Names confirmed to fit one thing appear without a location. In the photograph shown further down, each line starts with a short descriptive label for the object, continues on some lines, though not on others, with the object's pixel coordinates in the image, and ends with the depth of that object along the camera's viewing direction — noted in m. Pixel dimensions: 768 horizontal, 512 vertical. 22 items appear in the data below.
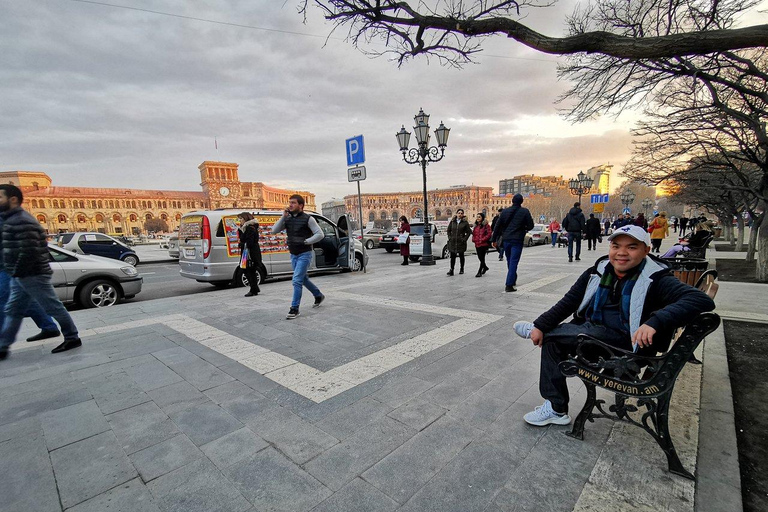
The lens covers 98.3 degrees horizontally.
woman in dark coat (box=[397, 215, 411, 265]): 12.52
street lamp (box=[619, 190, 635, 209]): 26.14
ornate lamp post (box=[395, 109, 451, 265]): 11.33
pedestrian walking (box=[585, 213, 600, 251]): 15.43
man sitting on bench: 1.80
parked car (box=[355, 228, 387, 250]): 24.03
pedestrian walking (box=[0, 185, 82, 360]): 3.63
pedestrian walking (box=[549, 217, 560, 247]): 20.12
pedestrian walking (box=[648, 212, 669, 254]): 13.08
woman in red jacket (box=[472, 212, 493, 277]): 8.65
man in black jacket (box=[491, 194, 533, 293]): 6.72
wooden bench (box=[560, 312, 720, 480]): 1.67
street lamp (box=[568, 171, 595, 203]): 22.39
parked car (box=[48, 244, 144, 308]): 6.35
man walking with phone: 5.32
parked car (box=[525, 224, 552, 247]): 22.84
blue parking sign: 9.10
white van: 7.74
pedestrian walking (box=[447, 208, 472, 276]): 8.75
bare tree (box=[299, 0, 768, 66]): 3.14
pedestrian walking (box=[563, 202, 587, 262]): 11.27
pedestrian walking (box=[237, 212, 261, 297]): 7.03
